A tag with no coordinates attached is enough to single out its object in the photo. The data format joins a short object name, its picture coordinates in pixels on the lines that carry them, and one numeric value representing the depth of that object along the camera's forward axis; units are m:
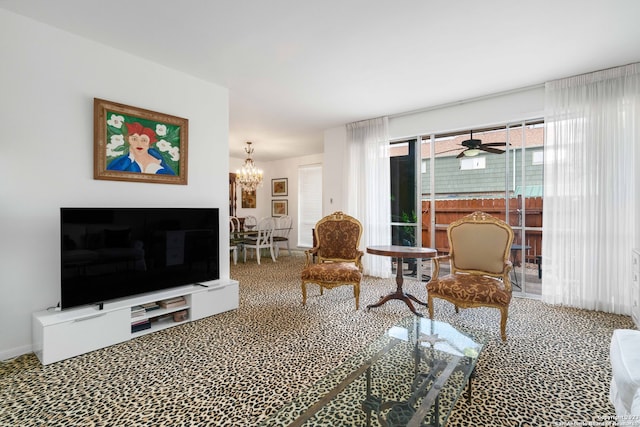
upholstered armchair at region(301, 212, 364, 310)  3.75
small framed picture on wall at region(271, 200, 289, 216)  8.42
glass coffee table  1.30
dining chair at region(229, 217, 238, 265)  6.30
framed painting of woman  2.70
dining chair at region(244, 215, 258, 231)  8.04
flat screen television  2.37
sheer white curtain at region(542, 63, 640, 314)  3.19
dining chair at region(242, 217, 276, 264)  6.52
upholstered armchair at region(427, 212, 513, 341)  2.64
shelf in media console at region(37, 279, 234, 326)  2.28
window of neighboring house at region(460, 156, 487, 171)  4.37
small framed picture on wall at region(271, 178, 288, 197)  8.42
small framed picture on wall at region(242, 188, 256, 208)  8.31
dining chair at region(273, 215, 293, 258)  7.22
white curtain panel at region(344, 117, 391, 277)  4.98
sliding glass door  3.97
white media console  2.20
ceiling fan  4.17
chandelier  6.37
